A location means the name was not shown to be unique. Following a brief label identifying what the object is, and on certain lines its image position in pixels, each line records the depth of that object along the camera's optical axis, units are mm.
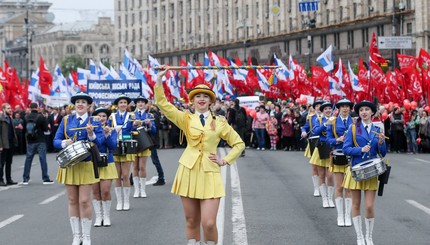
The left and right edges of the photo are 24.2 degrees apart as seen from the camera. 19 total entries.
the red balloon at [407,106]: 36031
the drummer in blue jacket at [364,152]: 11977
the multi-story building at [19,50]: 185575
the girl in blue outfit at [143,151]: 18125
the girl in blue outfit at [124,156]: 16609
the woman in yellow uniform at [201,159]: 10055
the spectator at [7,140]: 23203
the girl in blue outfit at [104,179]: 13836
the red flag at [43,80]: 47728
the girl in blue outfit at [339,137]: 14352
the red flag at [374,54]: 40781
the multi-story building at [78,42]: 175625
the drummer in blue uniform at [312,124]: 17256
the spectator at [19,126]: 35062
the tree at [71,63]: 155750
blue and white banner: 31141
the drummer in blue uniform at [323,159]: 16281
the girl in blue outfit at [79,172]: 12266
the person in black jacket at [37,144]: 23438
